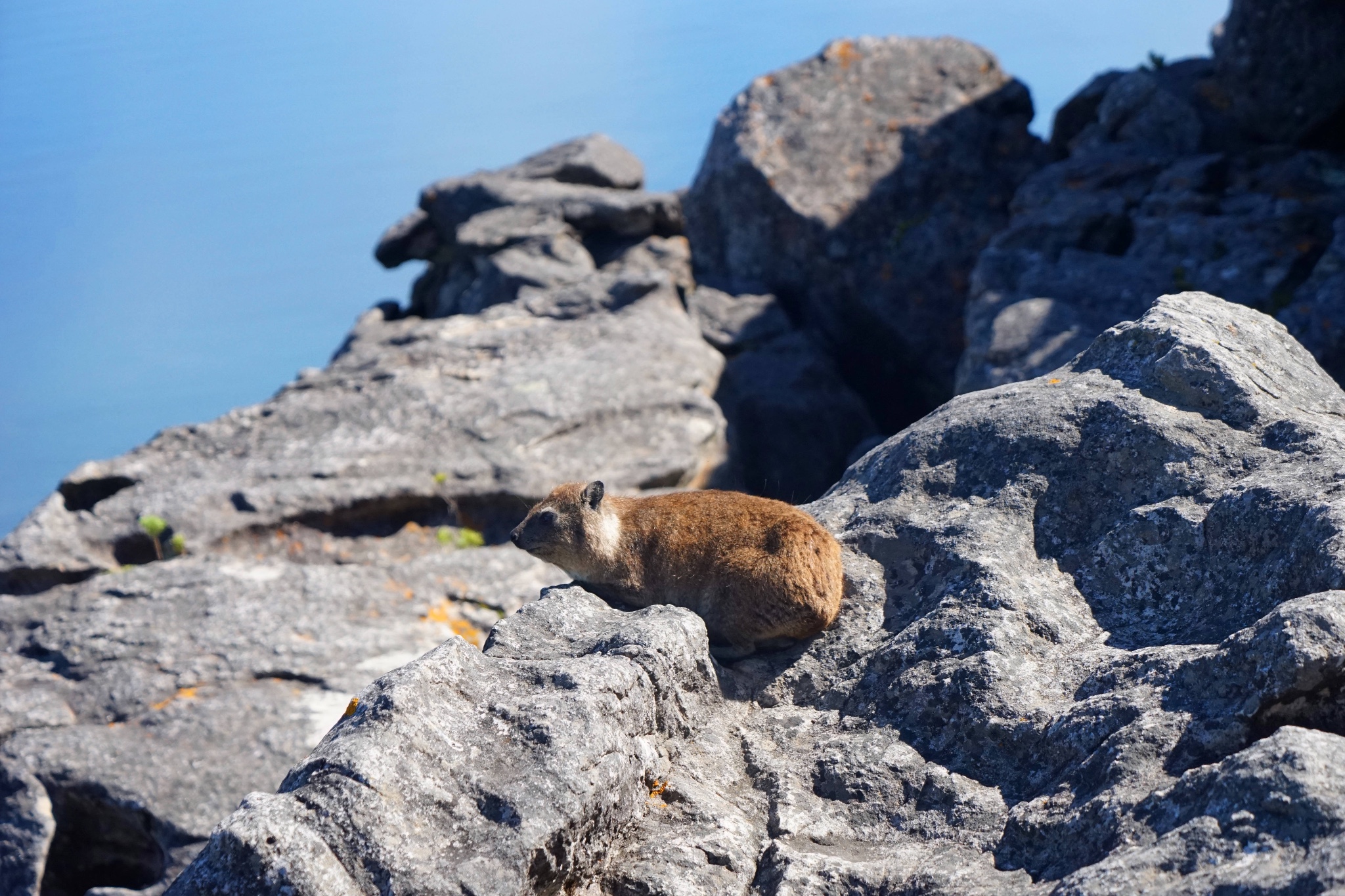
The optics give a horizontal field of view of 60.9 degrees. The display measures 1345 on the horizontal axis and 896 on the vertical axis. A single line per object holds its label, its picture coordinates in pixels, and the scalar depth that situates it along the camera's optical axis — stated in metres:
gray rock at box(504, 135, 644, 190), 19.98
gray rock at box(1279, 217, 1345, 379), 10.92
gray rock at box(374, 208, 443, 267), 19.61
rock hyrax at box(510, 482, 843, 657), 5.78
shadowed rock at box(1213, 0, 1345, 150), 13.21
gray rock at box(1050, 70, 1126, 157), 17.00
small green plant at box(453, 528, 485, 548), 12.11
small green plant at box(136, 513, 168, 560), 11.62
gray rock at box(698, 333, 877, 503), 14.41
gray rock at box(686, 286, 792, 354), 16.22
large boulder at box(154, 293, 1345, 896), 3.85
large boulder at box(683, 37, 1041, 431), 15.57
